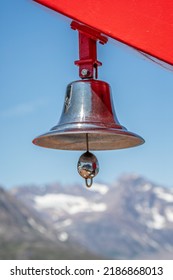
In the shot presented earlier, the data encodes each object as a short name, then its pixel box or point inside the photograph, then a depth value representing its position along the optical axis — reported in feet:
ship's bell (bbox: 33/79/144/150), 7.69
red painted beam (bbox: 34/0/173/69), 7.08
